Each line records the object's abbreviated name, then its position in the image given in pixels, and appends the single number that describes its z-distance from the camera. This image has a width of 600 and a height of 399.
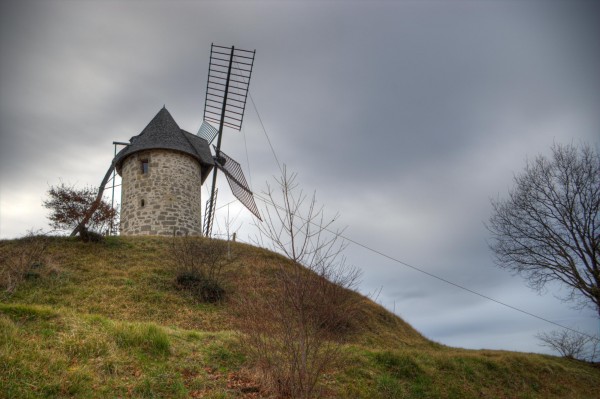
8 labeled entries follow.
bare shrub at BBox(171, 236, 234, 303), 13.79
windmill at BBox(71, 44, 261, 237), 19.81
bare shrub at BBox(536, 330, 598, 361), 18.03
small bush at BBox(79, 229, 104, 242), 16.56
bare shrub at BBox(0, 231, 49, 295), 12.02
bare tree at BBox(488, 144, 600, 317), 17.38
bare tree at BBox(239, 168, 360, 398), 5.57
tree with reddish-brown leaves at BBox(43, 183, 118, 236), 16.03
